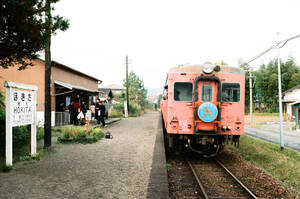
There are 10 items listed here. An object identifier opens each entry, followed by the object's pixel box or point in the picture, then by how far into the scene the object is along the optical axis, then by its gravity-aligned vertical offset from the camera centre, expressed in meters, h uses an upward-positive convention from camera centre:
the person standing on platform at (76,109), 13.52 -0.15
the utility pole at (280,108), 10.18 -0.12
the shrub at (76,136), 8.93 -1.21
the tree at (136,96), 47.65 +2.19
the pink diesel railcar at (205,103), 6.77 +0.08
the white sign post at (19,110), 5.31 -0.08
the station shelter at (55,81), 13.00 +1.61
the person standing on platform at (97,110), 13.95 -0.23
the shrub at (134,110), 29.97 -0.53
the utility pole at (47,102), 7.38 +0.15
